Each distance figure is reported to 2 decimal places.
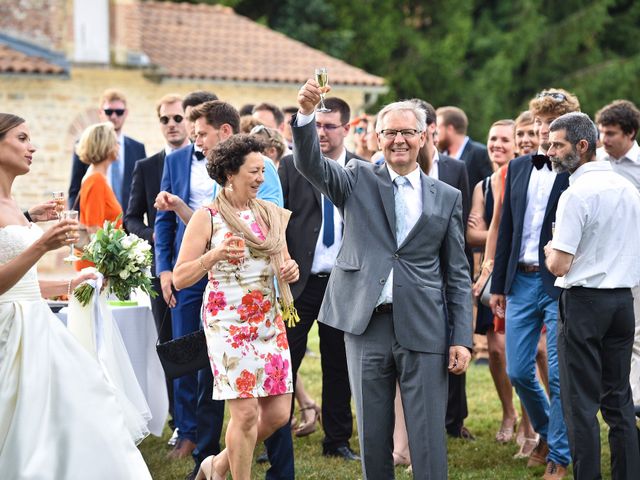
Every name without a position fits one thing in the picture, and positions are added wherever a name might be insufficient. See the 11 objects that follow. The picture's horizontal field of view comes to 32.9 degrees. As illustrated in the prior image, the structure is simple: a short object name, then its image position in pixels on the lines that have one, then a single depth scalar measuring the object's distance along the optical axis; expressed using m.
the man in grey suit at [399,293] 5.55
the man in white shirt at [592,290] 6.14
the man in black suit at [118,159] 9.81
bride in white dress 5.51
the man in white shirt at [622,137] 7.57
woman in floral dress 6.13
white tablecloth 7.80
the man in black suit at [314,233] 7.55
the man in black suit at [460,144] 9.60
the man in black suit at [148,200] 8.36
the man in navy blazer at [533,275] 7.20
